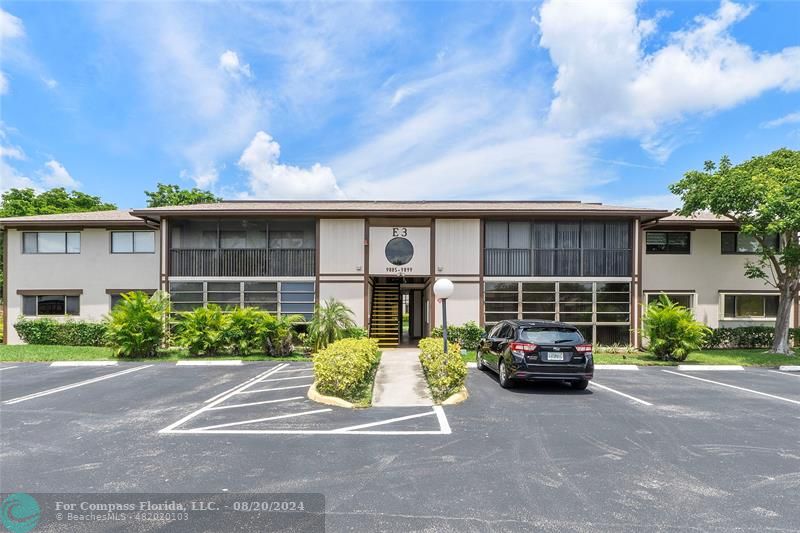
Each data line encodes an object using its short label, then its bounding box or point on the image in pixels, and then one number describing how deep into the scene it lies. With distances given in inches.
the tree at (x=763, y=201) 565.0
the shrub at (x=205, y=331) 588.7
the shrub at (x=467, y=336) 645.3
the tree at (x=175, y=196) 1718.8
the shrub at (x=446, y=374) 353.1
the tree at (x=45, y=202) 1371.8
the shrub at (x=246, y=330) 595.8
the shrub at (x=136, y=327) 569.9
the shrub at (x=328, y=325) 609.9
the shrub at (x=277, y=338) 597.9
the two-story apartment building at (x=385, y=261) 690.8
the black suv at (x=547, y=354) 364.2
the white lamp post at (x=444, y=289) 400.5
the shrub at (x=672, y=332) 573.9
